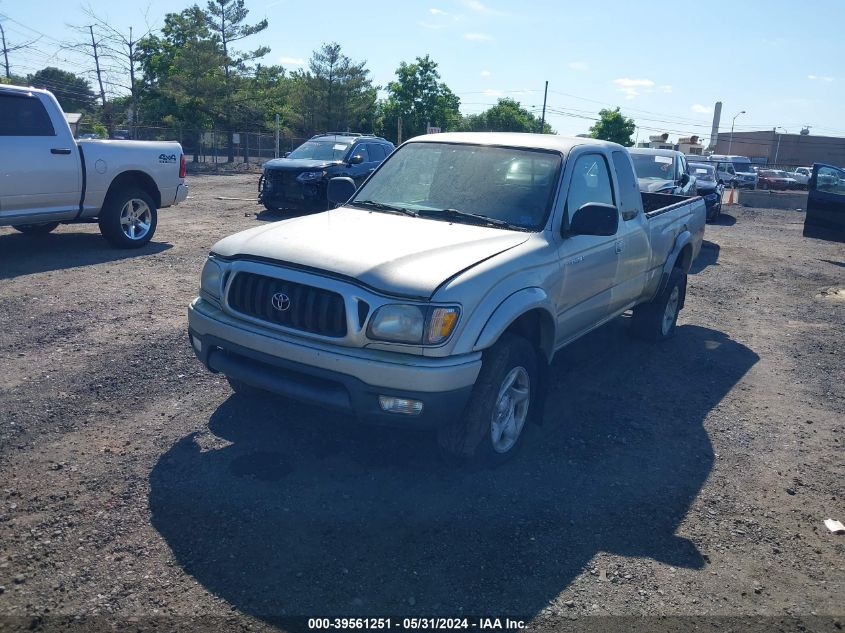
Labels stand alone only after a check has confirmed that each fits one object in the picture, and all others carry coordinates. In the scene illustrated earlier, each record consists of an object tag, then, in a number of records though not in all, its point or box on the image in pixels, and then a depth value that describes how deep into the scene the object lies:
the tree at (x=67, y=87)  55.22
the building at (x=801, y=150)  87.25
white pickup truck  8.66
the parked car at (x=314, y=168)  14.55
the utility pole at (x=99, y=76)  38.41
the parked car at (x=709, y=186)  19.41
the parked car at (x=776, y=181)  41.97
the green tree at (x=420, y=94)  60.31
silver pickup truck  3.73
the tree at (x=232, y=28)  43.34
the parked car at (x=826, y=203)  13.52
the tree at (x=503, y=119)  77.69
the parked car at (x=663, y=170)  13.88
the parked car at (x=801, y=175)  44.36
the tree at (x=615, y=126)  72.31
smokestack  103.81
